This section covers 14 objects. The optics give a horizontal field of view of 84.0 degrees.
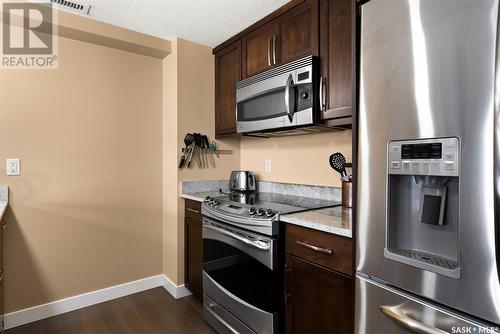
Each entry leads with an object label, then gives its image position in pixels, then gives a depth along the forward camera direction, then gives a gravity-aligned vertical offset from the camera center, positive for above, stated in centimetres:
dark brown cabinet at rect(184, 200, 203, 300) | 229 -73
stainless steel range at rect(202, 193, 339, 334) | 152 -61
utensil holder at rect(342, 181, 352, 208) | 173 -20
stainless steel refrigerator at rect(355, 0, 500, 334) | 80 -2
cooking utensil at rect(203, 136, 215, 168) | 262 +12
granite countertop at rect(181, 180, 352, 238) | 131 -28
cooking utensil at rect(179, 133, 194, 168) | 248 +15
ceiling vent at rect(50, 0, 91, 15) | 192 +112
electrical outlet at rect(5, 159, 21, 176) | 202 -3
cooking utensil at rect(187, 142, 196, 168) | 251 +10
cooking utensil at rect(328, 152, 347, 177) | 184 +0
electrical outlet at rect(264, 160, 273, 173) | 260 -3
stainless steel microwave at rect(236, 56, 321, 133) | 175 +46
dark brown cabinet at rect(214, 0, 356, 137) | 161 +80
